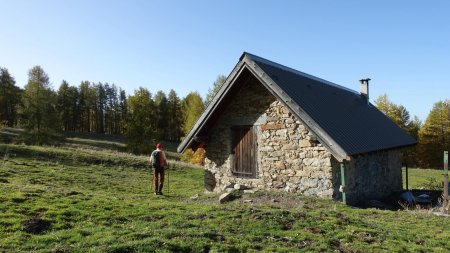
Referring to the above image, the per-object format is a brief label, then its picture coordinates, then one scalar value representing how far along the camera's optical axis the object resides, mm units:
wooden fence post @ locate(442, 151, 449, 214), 11984
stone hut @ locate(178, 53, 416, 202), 13359
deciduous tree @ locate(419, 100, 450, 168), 51031
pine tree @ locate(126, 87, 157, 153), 48969
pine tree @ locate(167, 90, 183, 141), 80188
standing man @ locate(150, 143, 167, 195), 15266
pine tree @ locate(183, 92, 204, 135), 46594
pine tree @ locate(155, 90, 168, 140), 77562
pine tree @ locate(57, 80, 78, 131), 74625
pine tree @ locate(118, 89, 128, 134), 85500
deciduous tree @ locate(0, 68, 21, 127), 59438
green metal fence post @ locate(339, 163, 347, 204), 12984
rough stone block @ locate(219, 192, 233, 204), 13422
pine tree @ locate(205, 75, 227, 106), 47750
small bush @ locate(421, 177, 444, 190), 22106
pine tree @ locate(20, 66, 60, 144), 42531
